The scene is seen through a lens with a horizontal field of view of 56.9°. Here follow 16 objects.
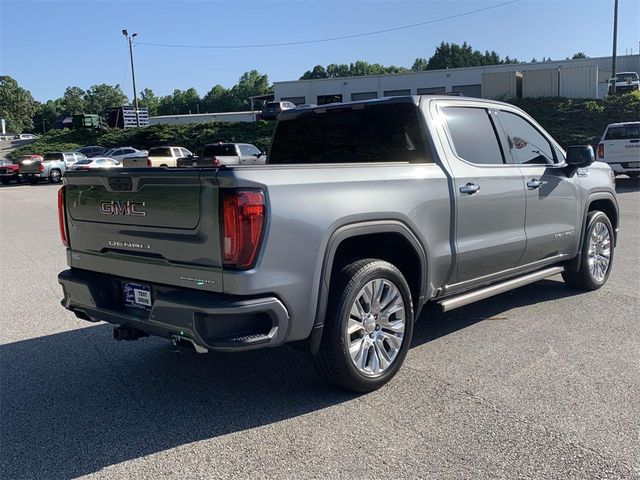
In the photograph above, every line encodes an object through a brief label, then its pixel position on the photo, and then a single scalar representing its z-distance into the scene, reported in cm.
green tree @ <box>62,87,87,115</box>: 14400
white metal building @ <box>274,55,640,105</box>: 5016
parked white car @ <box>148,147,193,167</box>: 3066
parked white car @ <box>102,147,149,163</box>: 3900
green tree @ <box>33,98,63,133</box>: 13854
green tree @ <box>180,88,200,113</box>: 15325
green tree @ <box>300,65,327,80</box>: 15600
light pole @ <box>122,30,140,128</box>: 5053
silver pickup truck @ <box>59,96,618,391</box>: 333
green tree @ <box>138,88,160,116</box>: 15088
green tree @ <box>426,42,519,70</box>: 14012
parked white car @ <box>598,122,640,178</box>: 1766
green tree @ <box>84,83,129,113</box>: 15025
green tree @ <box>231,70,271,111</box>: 15500
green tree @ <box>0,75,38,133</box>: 11212
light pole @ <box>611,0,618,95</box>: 3503
